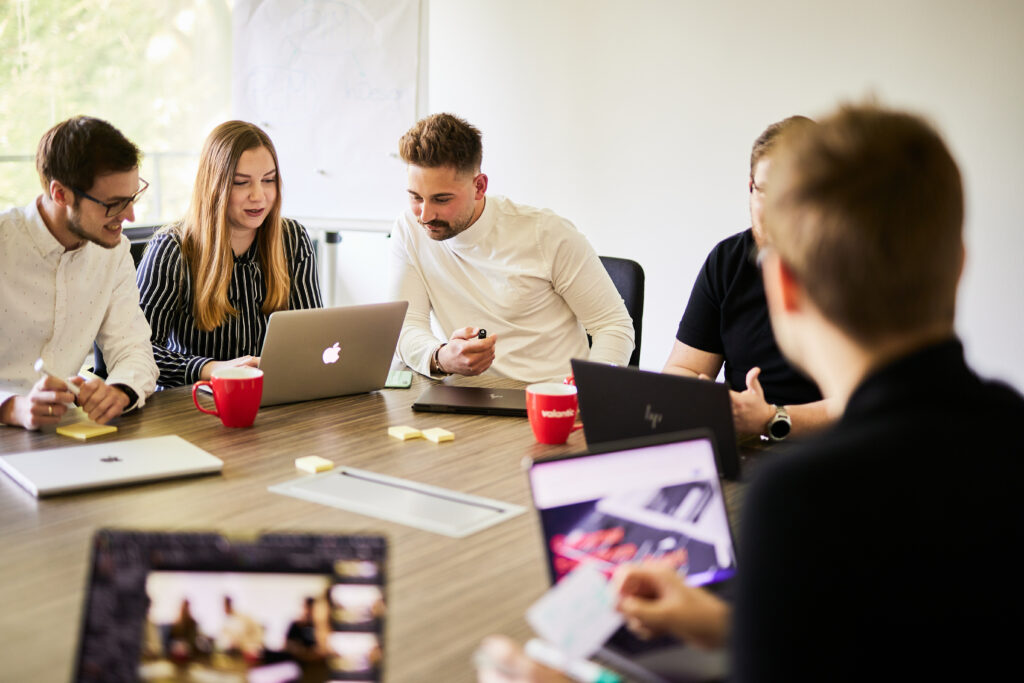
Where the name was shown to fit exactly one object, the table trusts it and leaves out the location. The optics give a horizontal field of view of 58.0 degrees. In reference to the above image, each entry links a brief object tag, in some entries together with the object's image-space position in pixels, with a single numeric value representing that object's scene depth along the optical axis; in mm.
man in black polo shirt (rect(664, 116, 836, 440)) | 1983
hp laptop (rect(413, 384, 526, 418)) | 1845
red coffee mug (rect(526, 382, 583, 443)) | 1611
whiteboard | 3750
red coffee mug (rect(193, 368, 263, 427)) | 1674
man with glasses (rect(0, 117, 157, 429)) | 1959
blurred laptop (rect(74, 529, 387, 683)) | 751
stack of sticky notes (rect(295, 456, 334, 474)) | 1457
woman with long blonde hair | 2297
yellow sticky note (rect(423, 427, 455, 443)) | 1646
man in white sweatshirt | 2475
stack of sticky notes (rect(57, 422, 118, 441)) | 1602
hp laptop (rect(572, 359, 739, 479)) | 1395
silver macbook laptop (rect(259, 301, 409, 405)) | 1792
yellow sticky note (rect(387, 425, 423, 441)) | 1657
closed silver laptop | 1346
